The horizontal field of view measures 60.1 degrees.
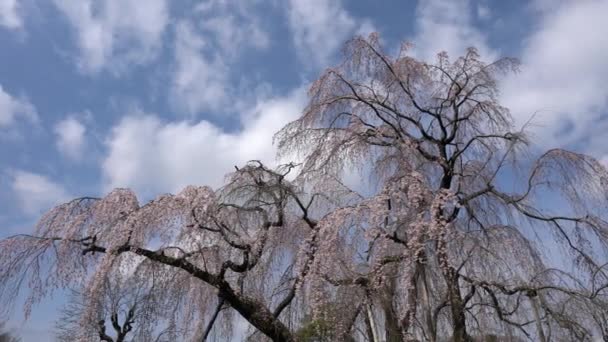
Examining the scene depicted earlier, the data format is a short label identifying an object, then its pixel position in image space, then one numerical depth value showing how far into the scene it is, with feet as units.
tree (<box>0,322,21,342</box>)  67.15
